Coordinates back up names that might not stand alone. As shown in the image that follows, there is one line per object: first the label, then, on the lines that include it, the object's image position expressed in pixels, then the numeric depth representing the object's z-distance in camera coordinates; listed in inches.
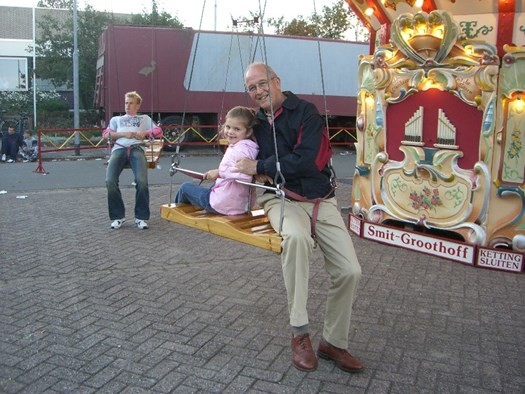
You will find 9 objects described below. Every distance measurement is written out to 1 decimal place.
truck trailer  691.4
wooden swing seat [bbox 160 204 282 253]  136.7
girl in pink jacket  154.6
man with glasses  135.0
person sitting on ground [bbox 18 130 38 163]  615.5
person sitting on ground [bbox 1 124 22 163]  598.9
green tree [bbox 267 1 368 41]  1132.5
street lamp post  714.2
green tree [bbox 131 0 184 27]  1168.2
